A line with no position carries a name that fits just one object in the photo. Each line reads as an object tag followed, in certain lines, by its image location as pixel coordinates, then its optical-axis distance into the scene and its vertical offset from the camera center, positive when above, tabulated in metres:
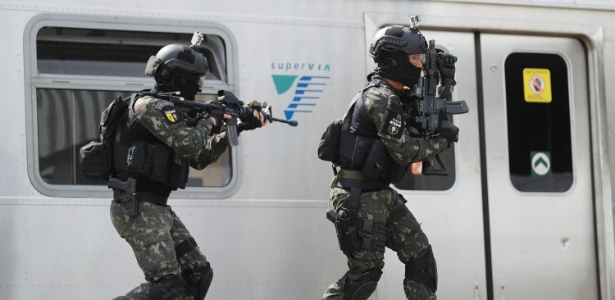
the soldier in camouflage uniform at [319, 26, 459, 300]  11.38 +0.22
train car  11.49 +0.40
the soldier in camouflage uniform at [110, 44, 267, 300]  10.64 +0.28
